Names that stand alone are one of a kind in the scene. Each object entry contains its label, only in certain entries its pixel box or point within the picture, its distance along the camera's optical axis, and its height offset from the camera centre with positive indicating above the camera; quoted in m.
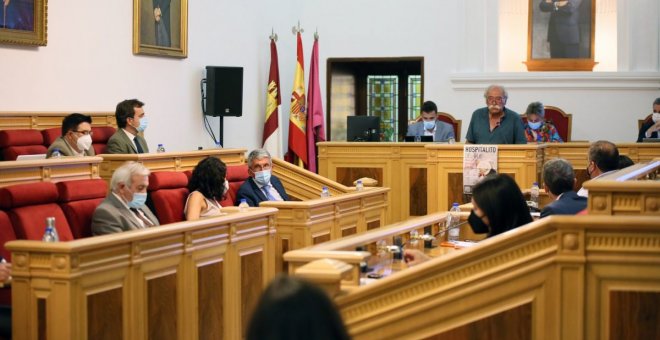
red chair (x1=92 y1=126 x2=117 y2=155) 8.62 -0.16
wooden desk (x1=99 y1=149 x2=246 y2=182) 7.49 -0.31
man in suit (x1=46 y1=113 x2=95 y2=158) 7.53 -0.12
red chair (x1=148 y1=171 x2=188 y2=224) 6.83 -0.52
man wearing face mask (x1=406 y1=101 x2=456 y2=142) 11.67 -0.07
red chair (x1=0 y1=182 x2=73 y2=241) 5.43 -0.49
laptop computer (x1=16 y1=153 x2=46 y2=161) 6.88 -0.27
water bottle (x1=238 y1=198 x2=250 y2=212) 6.31 -0.56
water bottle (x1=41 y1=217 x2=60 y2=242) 4.78 -0.54
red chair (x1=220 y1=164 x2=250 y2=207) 7.78 -0.48
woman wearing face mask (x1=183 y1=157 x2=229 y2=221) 6.87 -0.45
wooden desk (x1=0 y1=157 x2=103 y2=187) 6.00 -0.32
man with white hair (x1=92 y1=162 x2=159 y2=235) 5.63 -0.48
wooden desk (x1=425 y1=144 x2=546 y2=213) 8.89 -0.41
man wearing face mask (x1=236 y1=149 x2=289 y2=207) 7.76 -0.48
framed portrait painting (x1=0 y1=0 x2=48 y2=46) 8.48 +0.82
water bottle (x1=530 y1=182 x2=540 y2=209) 8.11 -0.57
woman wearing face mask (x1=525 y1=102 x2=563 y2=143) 11.66 -0.07
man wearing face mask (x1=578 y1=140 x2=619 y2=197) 6.88 -0.25
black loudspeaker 11.63 +0.33
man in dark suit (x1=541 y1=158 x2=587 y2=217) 5.66 -0.34
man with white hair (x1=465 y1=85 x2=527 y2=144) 9.10 -0.01
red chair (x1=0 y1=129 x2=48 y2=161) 7.73 -0.20
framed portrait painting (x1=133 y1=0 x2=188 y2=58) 10.50 +0.98
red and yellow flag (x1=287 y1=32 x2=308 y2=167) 13.72 +0.00
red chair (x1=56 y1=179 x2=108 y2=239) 5.82 -0.50
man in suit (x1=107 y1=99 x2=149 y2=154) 8.41 -0.03
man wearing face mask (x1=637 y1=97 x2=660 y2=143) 11.38 -0.05
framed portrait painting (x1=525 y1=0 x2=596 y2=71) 14.12 +1.20
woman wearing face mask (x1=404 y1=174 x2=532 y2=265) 4.26 -0.35
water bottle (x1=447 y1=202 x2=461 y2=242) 6.34 -0.65
